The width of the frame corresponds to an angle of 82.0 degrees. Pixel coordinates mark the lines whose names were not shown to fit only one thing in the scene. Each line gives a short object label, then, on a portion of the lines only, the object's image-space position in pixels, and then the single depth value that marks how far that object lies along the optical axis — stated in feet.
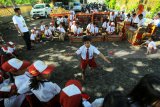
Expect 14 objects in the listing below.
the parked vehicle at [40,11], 34.11
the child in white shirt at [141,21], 15.96
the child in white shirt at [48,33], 17.67
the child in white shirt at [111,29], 17.74
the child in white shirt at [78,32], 17.61
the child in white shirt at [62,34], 17.40
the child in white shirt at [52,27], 18.68
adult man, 13.10
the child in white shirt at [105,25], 19.11
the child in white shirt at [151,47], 13.28
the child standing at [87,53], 8.82
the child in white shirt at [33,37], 16.55
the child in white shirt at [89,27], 17.50
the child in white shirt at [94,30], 17.46
